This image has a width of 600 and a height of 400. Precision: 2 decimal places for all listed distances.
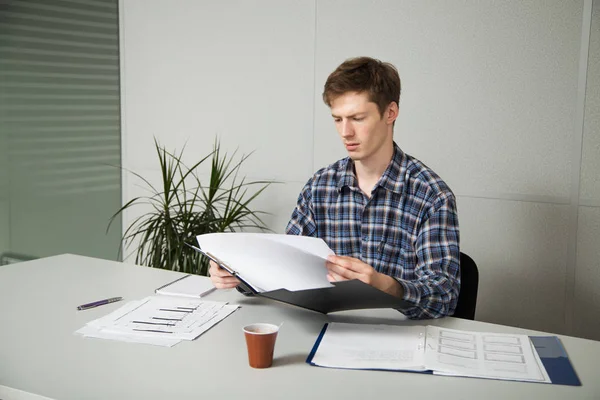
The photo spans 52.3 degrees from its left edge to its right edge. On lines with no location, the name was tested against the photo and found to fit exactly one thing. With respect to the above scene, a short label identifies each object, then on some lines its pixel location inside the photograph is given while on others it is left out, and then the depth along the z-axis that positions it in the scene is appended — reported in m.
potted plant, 3.13
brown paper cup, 1.29
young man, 1.90
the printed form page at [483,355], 1.29
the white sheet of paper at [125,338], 1.46
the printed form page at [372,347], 1.33
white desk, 1.21
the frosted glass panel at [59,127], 3.55
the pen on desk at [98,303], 1.72
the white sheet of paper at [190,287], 1.85
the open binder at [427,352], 1.29
